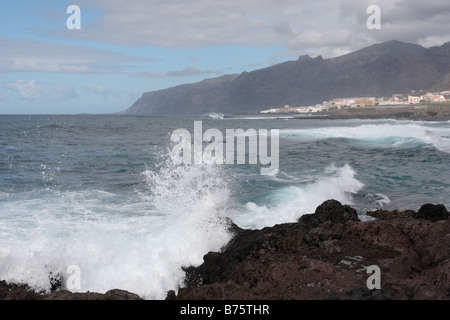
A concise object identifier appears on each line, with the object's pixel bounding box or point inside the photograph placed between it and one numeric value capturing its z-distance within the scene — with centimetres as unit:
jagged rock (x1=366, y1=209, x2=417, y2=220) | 953
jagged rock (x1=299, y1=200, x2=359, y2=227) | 858
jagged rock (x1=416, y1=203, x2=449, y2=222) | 880
